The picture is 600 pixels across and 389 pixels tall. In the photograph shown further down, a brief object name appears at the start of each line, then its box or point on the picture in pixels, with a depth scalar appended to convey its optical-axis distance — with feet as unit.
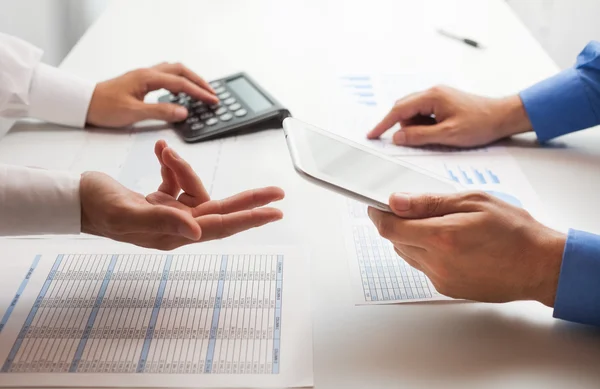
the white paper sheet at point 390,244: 2.14
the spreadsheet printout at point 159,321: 1.82
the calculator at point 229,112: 2.98
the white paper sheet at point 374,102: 2.95
